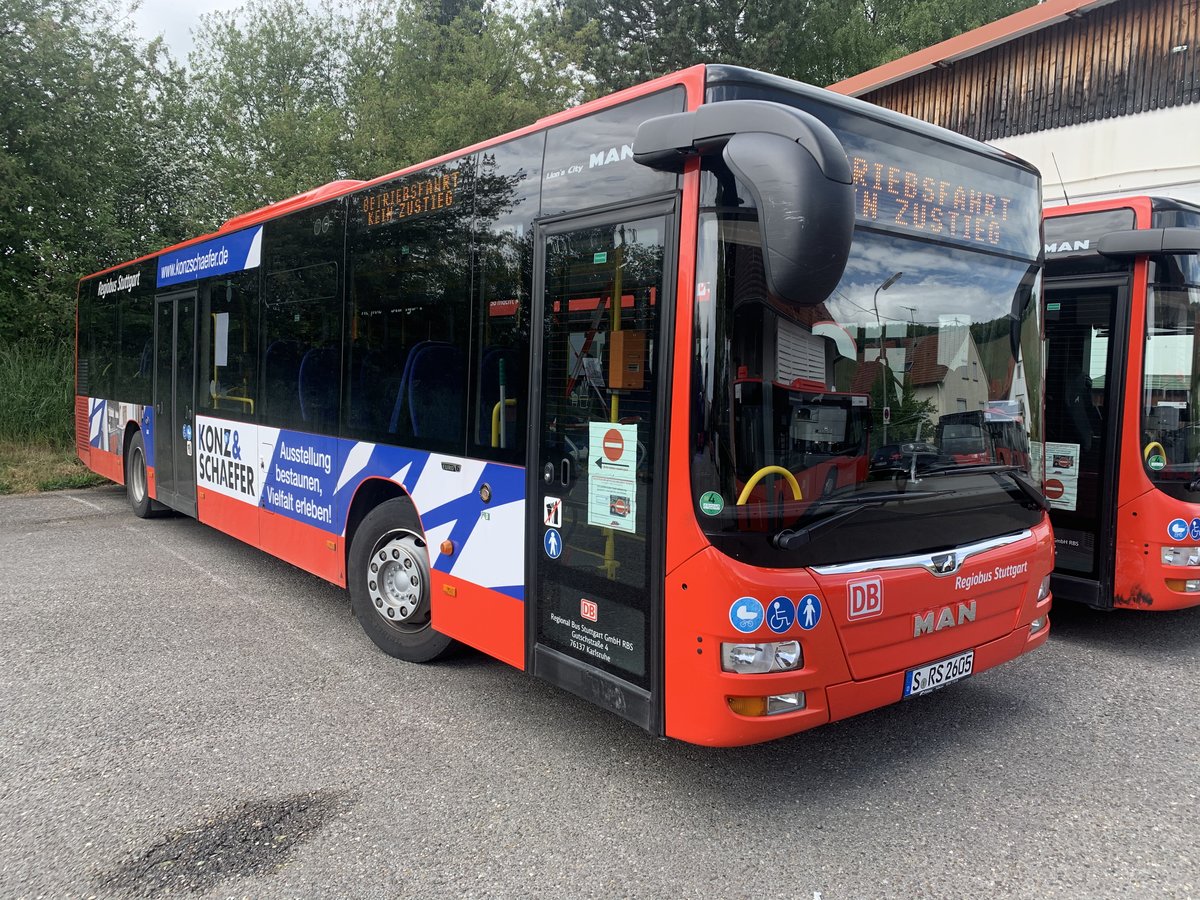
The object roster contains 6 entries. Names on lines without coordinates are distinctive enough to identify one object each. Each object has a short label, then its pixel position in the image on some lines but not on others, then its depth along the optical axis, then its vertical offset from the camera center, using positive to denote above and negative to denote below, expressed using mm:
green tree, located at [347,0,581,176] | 22250 +8701
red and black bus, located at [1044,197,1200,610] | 5426 -32
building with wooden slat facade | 11898 +4825
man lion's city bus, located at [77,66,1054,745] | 3137 -14
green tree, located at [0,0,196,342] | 15125 +4316
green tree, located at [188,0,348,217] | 22938 +8844
